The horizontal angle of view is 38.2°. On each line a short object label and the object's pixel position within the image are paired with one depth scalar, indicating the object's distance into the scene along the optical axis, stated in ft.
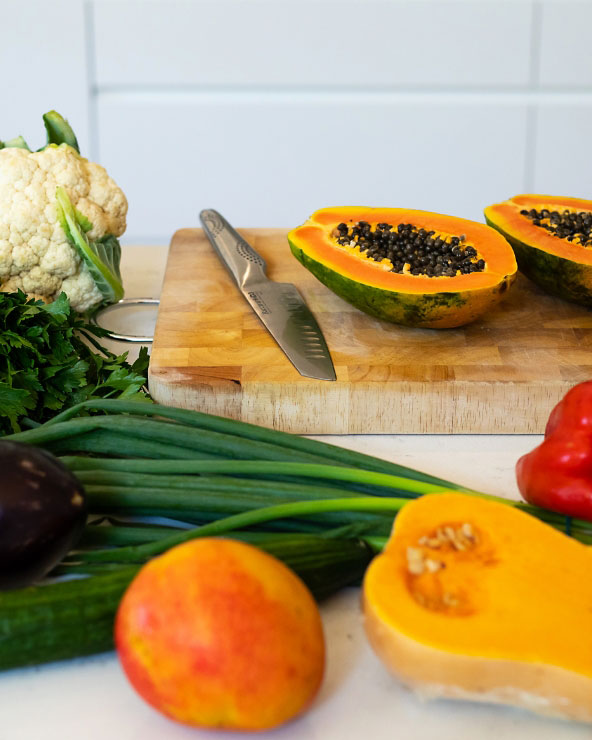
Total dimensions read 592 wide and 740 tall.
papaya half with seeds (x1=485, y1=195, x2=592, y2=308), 4.03
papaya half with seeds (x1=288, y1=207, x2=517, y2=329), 3.77
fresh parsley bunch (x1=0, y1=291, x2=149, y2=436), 3.26
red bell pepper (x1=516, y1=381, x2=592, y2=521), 2.53
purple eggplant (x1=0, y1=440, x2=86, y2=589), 2.14
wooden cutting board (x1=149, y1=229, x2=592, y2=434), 3.50
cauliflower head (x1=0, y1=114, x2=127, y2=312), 4.09
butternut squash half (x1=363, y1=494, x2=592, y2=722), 1.86
